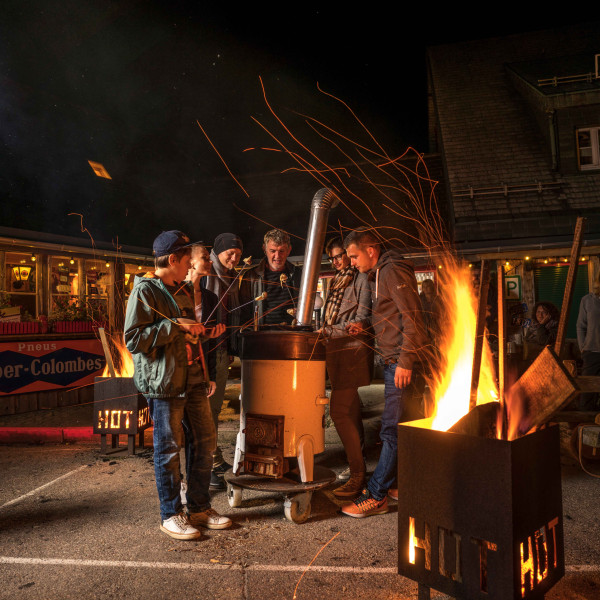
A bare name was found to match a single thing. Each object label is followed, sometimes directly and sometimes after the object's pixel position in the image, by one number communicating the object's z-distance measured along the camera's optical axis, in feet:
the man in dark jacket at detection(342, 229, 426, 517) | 12.27
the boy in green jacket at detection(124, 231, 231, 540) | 10.91
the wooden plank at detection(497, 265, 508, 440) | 7.64
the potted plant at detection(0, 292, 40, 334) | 26.18
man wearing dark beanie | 15.29
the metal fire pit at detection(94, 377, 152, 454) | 18.35
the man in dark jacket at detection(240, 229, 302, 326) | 15.19
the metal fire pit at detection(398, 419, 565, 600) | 6.68
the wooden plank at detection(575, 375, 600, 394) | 7.65
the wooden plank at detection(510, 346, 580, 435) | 7.04
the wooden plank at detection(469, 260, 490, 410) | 7.55
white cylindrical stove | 12.01
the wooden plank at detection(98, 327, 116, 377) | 19.28
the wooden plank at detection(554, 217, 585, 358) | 7.27
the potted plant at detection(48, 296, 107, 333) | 29.19
